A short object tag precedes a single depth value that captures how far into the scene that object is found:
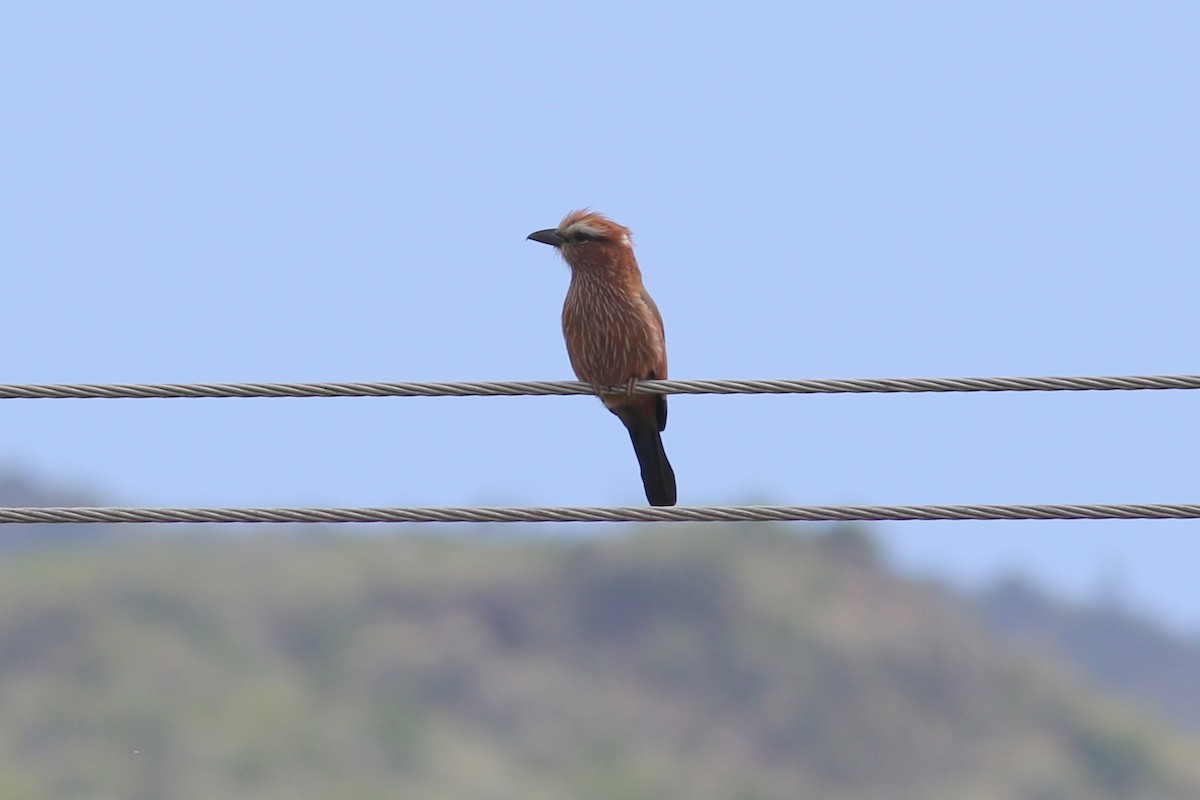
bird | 14.25
